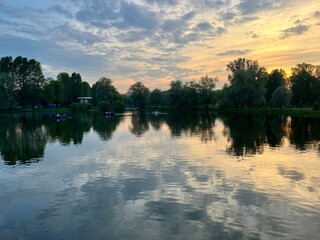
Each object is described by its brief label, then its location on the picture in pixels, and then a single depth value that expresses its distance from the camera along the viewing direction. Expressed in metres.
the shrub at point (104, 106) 150.00
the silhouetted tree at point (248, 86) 125.38
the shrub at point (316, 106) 101.69
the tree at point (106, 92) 163.25
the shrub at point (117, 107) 154.25
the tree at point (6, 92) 141.62
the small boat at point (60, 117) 102.84
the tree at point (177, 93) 174.75
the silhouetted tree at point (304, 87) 124.93
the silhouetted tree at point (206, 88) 167.25
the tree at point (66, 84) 191.50
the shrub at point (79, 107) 161.25
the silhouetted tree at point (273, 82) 145.50
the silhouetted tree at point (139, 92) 194.38
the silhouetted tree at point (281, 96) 122.94
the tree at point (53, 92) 161.50
